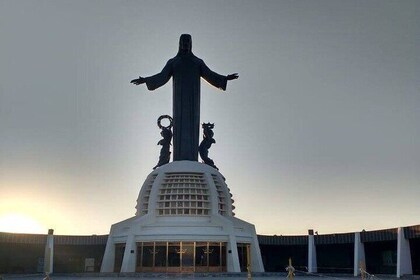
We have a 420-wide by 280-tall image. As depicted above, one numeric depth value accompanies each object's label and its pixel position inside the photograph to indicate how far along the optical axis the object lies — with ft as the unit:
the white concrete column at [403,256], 110.22
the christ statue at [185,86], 168.66
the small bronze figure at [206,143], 169.89
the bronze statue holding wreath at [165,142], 170.71
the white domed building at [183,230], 127.85
